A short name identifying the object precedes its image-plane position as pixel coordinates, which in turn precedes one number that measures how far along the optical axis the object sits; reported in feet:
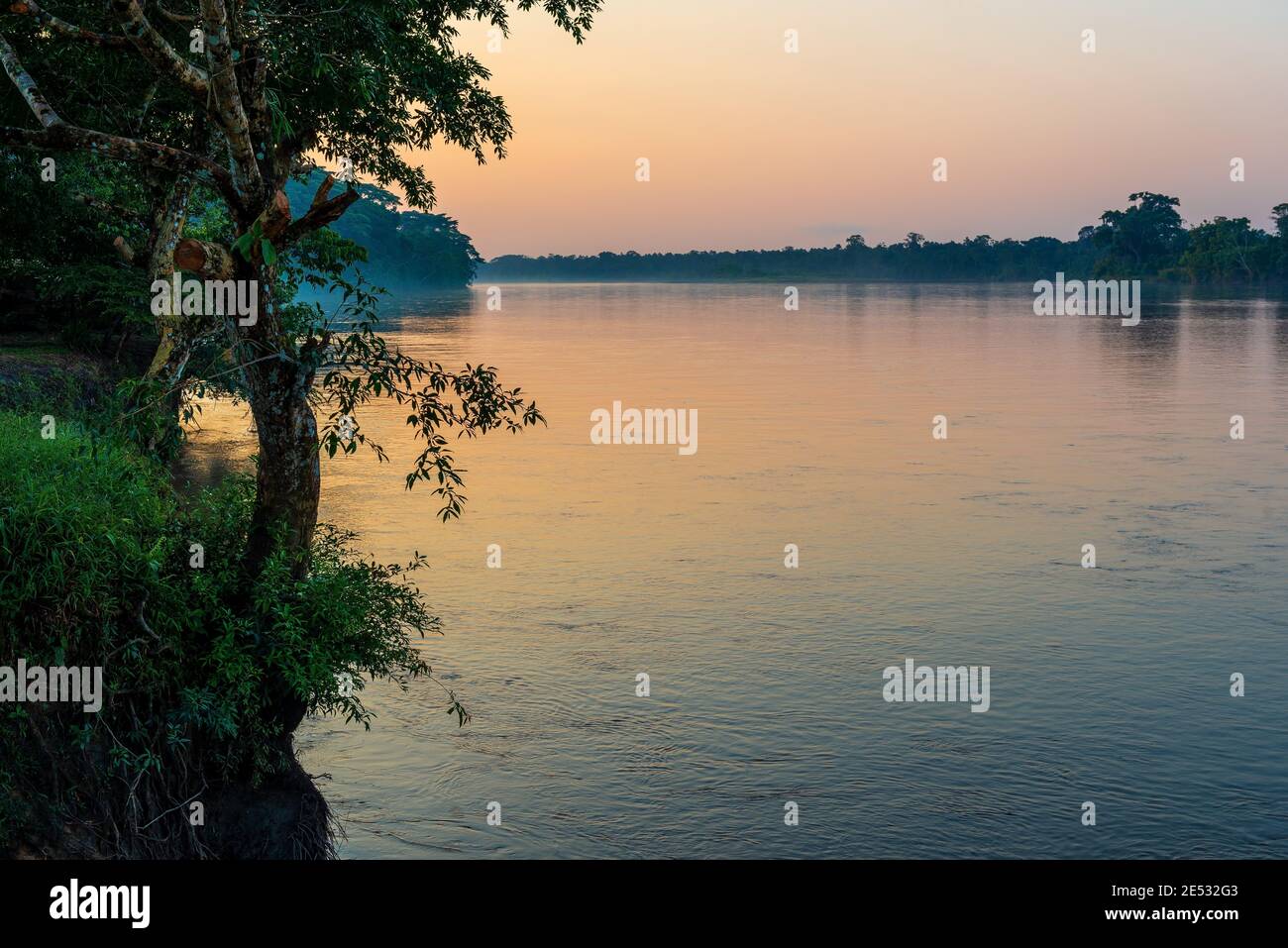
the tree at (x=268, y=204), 30.96
